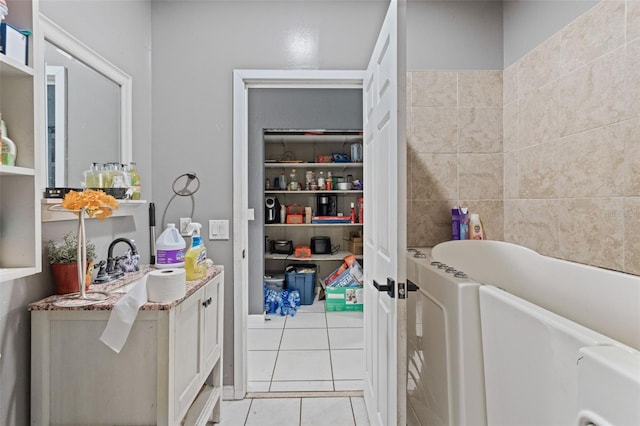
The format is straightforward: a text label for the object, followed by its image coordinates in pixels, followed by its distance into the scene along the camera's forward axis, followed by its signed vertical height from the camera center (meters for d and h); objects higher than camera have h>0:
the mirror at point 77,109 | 1.43 +0.50
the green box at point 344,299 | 3.86 -0.92
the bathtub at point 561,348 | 0.70 -0.37
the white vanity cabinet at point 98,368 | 1.29 -0.56
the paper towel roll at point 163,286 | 1.32 -0.27
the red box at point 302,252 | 4.28 -0.45
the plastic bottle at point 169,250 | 1.84 -0.18
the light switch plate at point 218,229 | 2.23 -0.09
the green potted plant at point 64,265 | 1.38 -0.19
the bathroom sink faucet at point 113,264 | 1.65 -0.23
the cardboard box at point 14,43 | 1.04 +0.52
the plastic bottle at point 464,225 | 2.32 -0.07
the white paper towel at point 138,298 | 1.26 -0.31
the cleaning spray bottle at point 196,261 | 1.69 -0.22
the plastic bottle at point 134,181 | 1.92 +0.19
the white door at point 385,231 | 1.33 -0.07
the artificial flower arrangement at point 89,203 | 1.29 +0.05
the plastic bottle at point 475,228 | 2.32 -0.09
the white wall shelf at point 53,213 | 1.34 +0.01
